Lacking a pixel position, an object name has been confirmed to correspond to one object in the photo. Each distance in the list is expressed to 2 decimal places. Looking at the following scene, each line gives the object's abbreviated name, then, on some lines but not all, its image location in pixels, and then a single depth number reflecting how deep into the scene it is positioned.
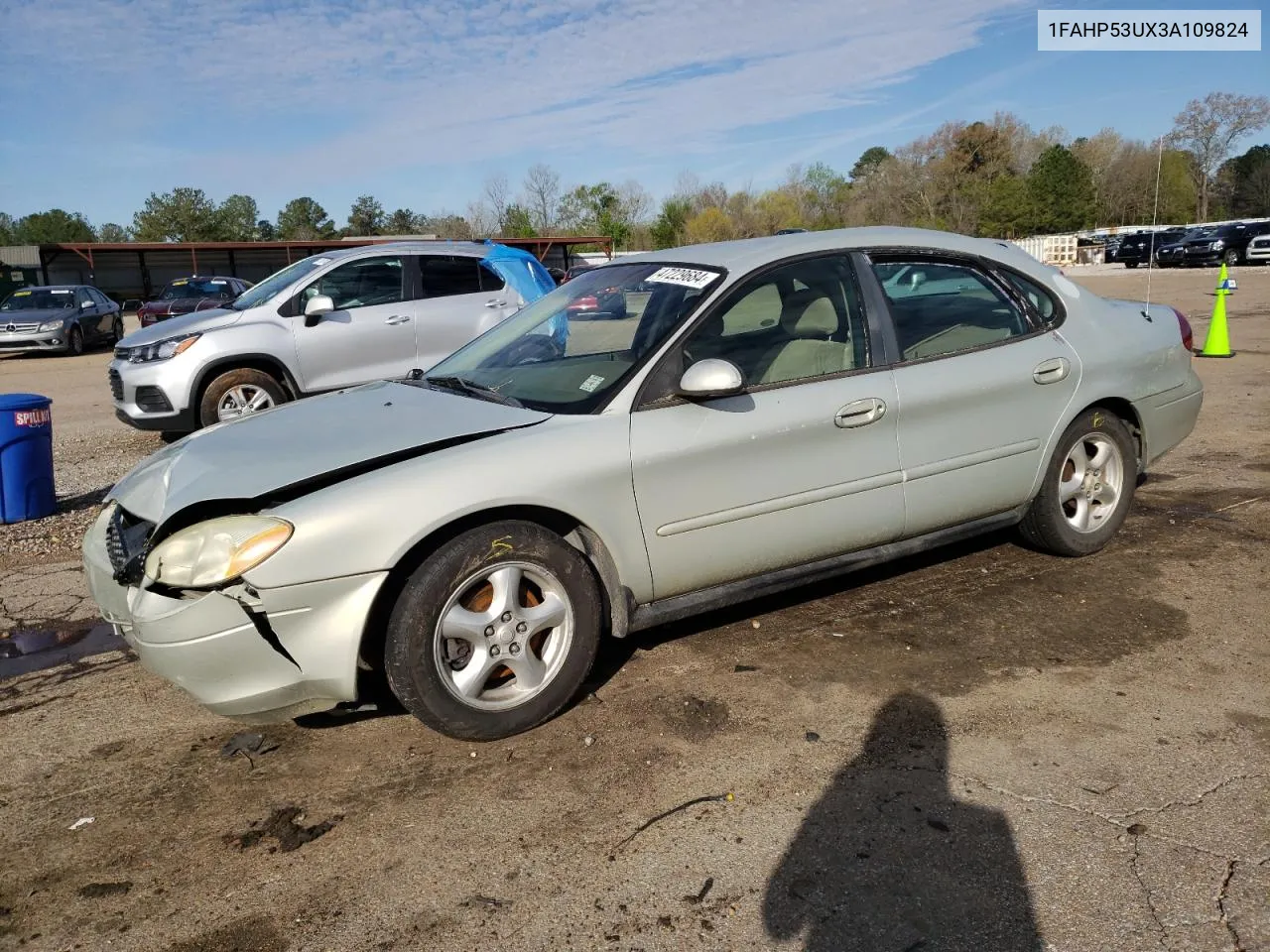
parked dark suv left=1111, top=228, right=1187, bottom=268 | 43.44
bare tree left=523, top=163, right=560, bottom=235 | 72.00
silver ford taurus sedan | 3.13
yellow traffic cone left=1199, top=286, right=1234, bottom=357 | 12.48
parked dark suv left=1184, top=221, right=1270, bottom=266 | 39.21
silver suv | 8.79
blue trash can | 6.65
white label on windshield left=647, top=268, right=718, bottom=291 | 4.03
